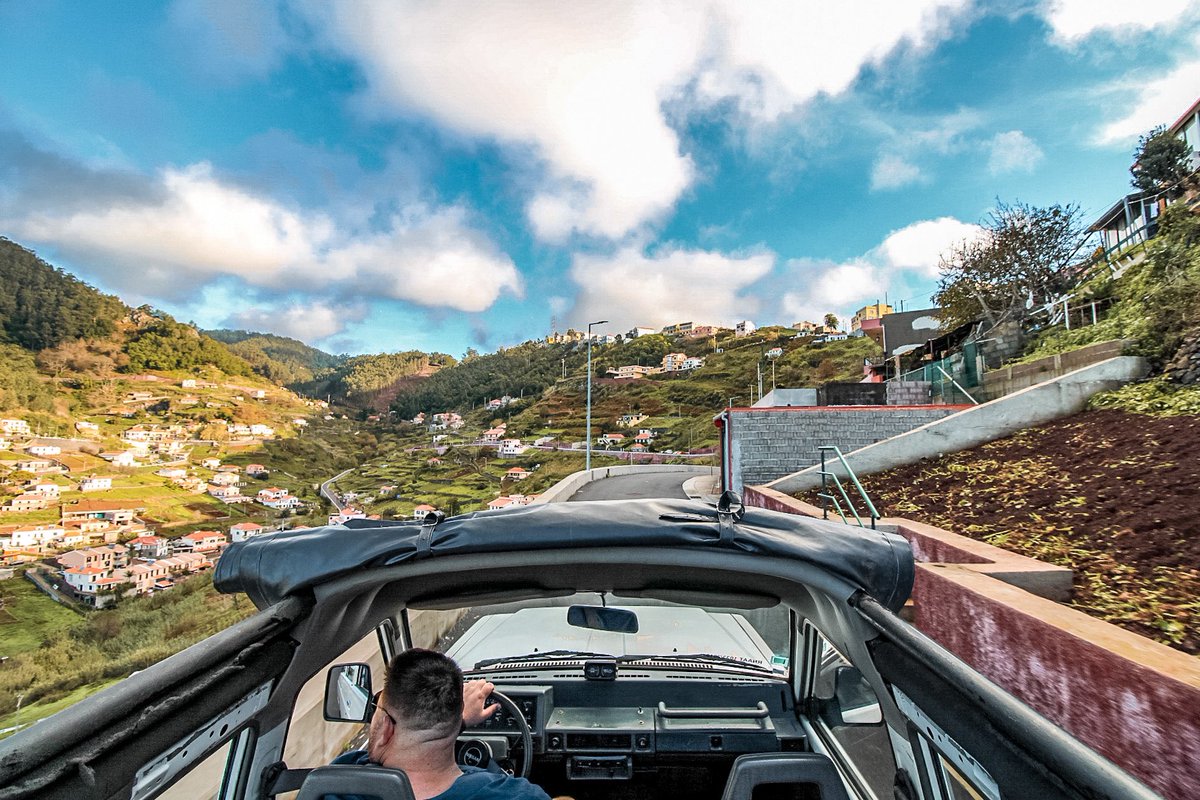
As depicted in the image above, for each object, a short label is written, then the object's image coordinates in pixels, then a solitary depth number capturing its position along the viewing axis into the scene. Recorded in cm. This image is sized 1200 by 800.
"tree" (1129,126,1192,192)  2880
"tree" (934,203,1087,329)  2352
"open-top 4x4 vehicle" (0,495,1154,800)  124
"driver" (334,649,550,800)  164
